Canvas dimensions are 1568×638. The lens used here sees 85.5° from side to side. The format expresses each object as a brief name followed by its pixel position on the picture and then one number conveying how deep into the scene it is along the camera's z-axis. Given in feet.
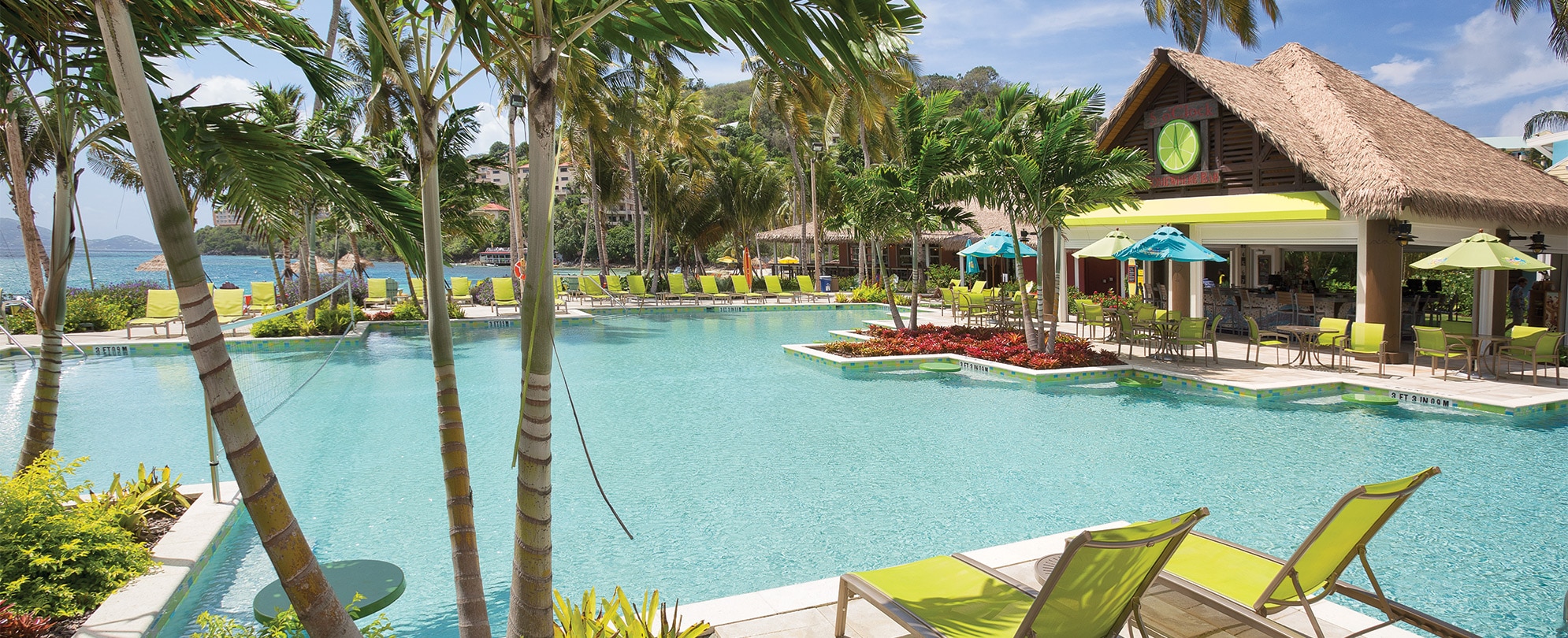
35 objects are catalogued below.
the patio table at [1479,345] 34.24
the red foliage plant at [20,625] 11.14
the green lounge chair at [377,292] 70.08
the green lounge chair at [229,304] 53.31
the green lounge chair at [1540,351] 32.86
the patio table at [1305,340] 37.58
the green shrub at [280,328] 51.96
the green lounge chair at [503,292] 67.62
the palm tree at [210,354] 6.49
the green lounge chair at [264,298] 63.31
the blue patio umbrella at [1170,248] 41.27
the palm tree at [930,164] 41.55
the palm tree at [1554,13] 61.00
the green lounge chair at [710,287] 82.48
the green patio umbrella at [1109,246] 45.27
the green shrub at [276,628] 9.73
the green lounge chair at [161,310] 51.93
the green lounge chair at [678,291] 81.87
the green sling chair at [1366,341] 36.29
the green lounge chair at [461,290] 71.87
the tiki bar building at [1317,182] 40.01
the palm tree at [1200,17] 82.12
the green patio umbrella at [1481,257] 34.17
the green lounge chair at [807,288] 84.60
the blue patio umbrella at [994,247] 53.78
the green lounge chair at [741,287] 83.71
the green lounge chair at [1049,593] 9.23
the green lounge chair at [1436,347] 34.42
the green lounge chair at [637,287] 77.41
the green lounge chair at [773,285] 87.56
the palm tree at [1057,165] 36.35
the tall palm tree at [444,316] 8.64
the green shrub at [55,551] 12.18
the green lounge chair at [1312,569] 10.52
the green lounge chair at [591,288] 77.61
